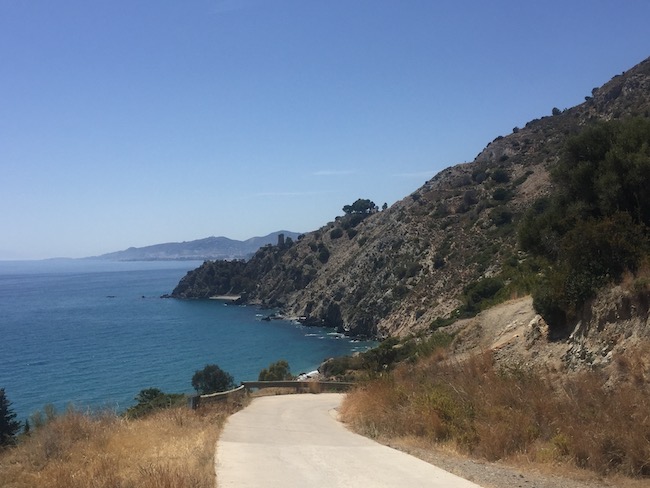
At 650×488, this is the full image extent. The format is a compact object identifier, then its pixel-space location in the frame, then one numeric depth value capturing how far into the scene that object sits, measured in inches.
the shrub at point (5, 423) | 1234.0
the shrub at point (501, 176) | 3412.9
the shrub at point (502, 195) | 3070.9
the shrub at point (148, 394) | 1602.1
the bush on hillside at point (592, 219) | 488.1
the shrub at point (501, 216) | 2834.6
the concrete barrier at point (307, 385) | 933.8
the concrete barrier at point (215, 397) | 564.1
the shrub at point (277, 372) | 1812.3
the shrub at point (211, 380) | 1945.1
